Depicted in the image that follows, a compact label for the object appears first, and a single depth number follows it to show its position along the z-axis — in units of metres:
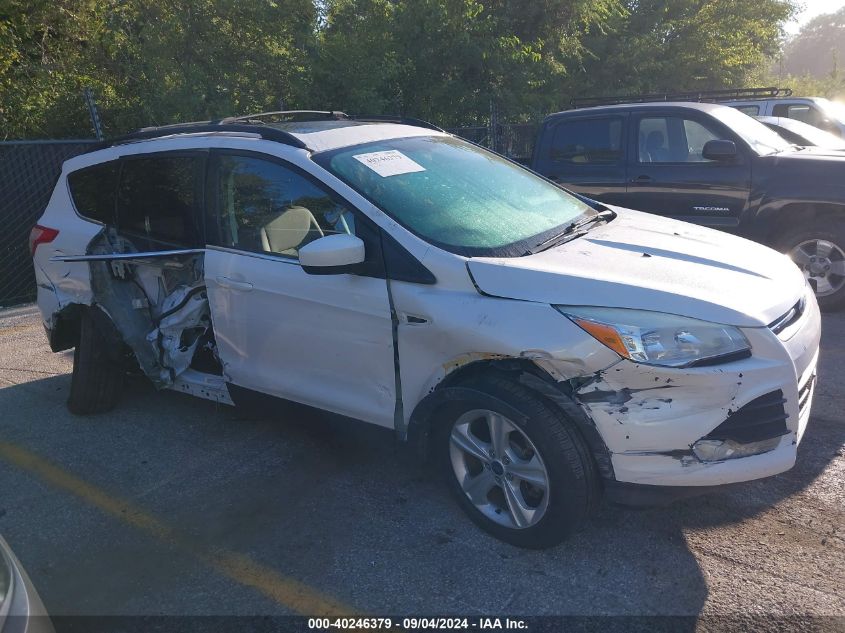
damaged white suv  2.74
